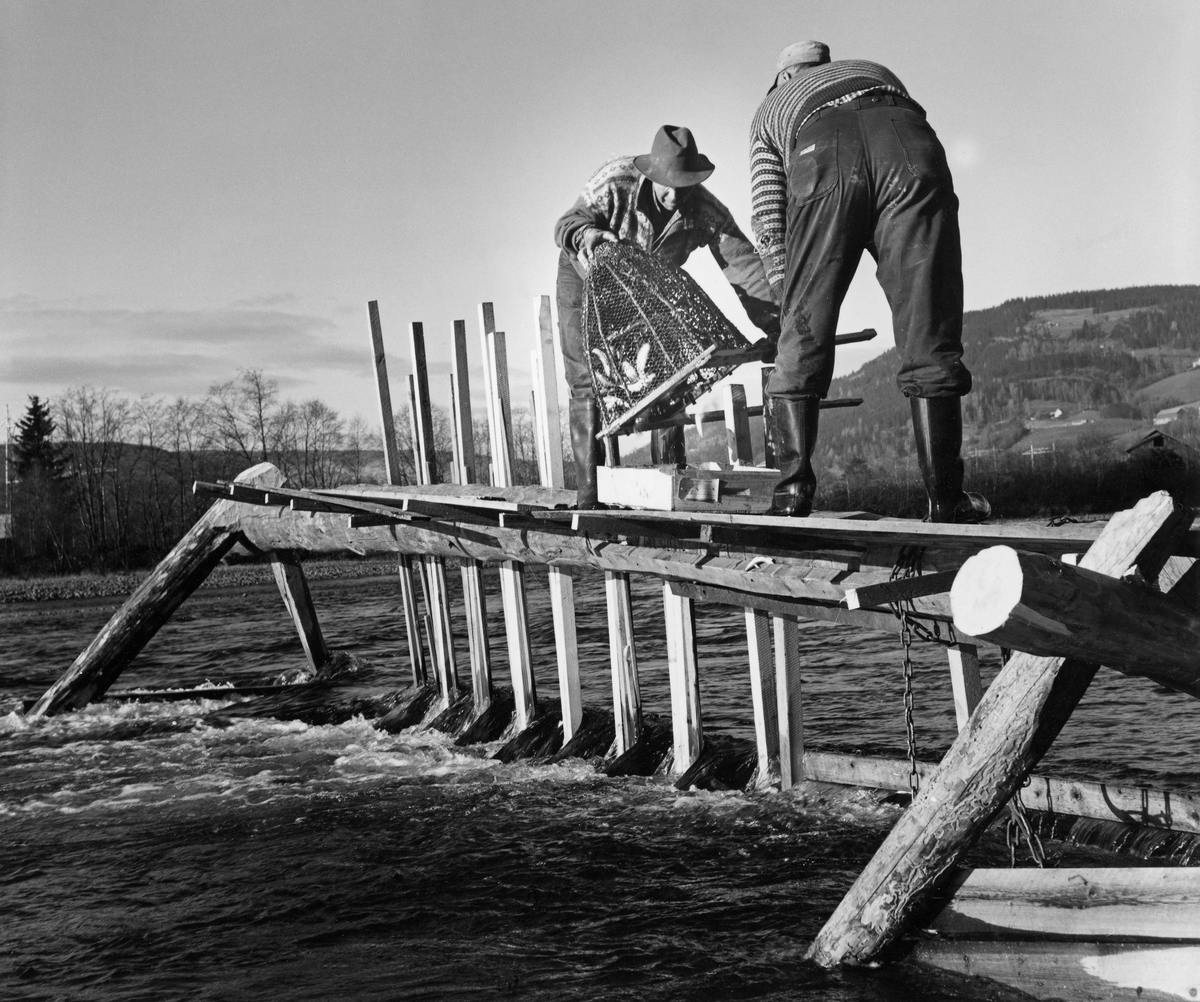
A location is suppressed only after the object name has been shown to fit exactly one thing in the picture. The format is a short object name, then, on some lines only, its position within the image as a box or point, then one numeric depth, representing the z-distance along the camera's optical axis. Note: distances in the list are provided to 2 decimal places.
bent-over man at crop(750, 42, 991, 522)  5.17
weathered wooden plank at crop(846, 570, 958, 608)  4.45
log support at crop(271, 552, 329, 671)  14.10
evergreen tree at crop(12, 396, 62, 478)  74.94
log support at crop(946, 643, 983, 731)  6.66
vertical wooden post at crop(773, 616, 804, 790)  7.47
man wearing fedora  7.43
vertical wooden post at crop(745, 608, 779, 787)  7.70
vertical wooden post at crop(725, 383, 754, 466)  8.09
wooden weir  3.96
